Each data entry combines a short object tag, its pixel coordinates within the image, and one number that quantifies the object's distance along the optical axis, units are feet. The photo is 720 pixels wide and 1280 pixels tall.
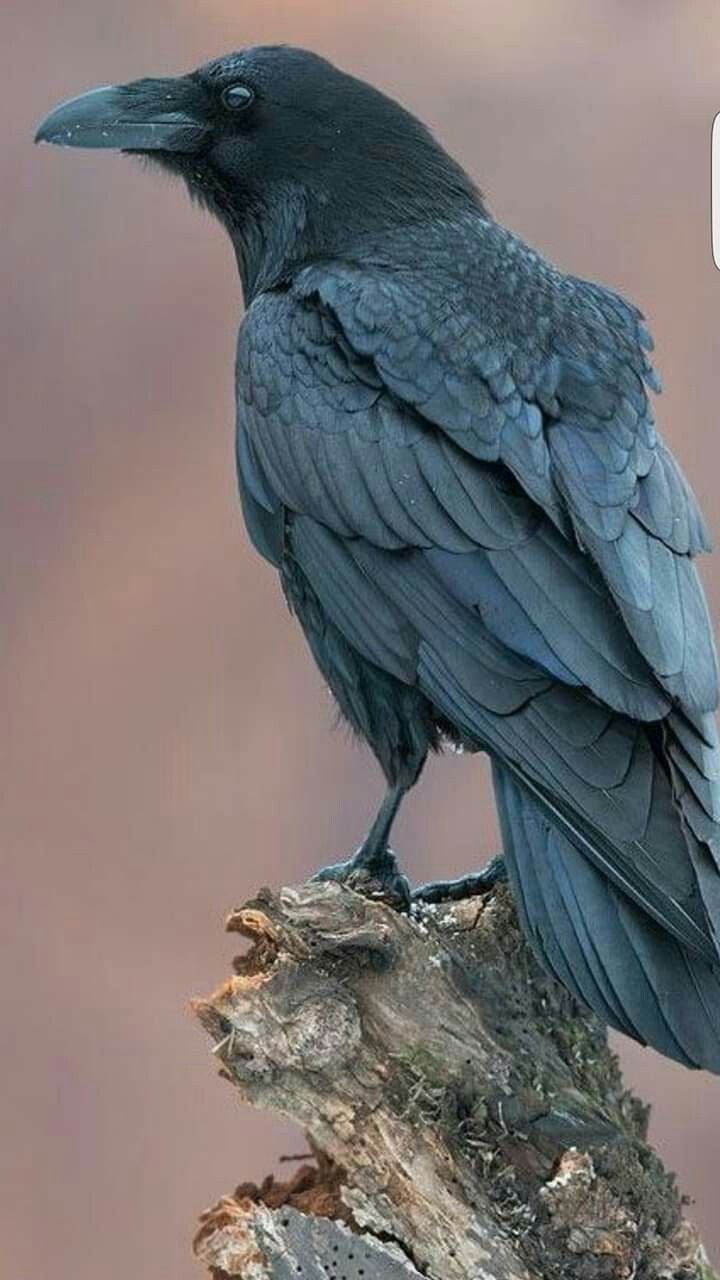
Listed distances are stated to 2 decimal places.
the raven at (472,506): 18.93
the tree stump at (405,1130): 18.88
